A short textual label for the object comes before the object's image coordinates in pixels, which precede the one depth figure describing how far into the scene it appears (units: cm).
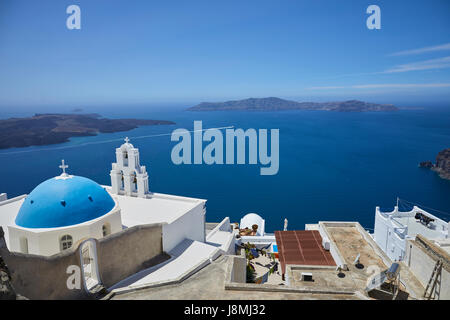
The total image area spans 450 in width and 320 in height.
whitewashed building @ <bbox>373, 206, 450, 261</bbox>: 1638
